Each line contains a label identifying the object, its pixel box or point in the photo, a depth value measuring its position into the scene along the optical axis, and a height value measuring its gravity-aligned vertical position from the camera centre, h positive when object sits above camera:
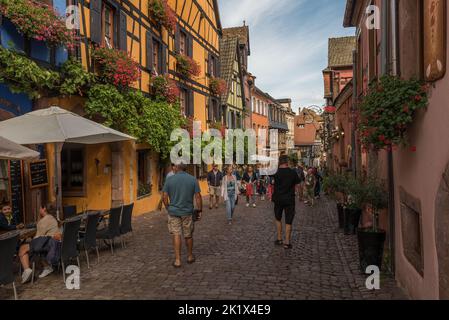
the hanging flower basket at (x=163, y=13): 14.15 +5.16
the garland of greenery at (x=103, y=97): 7.58 +1.55
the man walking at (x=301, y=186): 17.23 -1.41
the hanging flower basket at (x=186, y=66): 16.93 +3.87
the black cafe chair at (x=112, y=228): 7.41 -1.29
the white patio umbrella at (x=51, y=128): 6.54 +0.53
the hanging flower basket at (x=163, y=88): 14.12 +2.43
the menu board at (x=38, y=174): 8.23 -0.28
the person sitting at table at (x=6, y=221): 6.38 -0.96
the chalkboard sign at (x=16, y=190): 8.01 -0.59
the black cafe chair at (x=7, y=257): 4.45 -1.09
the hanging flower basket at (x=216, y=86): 21.56 +3.78
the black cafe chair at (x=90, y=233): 6.59 -1.24
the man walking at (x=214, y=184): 15.00 -1.05
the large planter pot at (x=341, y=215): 9.69 -1.53
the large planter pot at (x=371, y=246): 5.68 -1.34
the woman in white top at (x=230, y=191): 11.16 -1.03
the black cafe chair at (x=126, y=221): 7.89 -1.24
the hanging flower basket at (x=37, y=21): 7.28 +2.65
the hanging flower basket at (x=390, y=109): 4.20 +0.46
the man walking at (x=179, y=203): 6.43 -0.75
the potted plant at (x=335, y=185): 7.90 -0.66
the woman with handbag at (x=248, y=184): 15.66 -1.14
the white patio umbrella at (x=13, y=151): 5.47 +0.13
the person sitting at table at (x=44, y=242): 5.69 -1.18
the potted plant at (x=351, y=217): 8.84 -1.46
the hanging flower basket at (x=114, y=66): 10.47 +2.45
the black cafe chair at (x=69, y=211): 8.48 -1.11
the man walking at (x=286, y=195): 7.66 -0.79
